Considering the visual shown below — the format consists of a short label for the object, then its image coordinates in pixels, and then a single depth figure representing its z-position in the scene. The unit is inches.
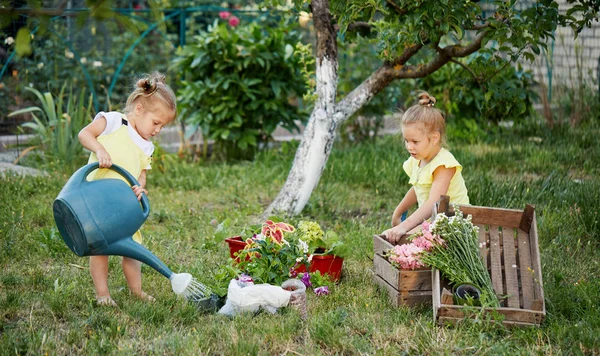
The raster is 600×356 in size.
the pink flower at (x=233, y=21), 338.3
